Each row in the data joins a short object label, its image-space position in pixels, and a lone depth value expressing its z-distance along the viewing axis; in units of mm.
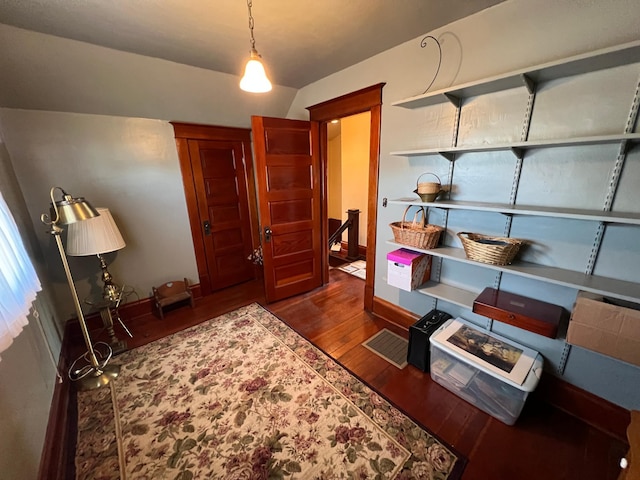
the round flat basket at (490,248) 1421
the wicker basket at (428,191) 1730
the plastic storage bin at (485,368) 1399
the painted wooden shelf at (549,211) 1093
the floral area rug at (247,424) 1271
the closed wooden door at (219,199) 2830
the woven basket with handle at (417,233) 1785
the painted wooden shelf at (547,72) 1040
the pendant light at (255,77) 1291
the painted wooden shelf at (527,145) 1101
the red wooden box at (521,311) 1353
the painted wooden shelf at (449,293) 1723
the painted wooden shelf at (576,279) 1144
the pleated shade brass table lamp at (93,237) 1816
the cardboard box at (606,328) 1094
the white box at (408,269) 1893
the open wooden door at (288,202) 2551
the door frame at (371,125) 2178
